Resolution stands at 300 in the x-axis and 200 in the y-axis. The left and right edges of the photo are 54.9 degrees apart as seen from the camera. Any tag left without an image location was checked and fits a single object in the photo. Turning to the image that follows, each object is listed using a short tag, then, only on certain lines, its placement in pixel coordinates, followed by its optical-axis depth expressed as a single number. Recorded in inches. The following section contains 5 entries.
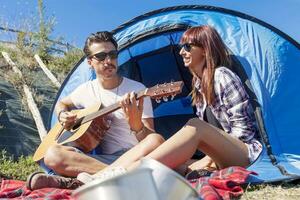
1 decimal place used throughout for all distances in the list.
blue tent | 69.9
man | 66.2
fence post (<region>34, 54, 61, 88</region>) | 161.9
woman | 59.4
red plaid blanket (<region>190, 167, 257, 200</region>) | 50.0
